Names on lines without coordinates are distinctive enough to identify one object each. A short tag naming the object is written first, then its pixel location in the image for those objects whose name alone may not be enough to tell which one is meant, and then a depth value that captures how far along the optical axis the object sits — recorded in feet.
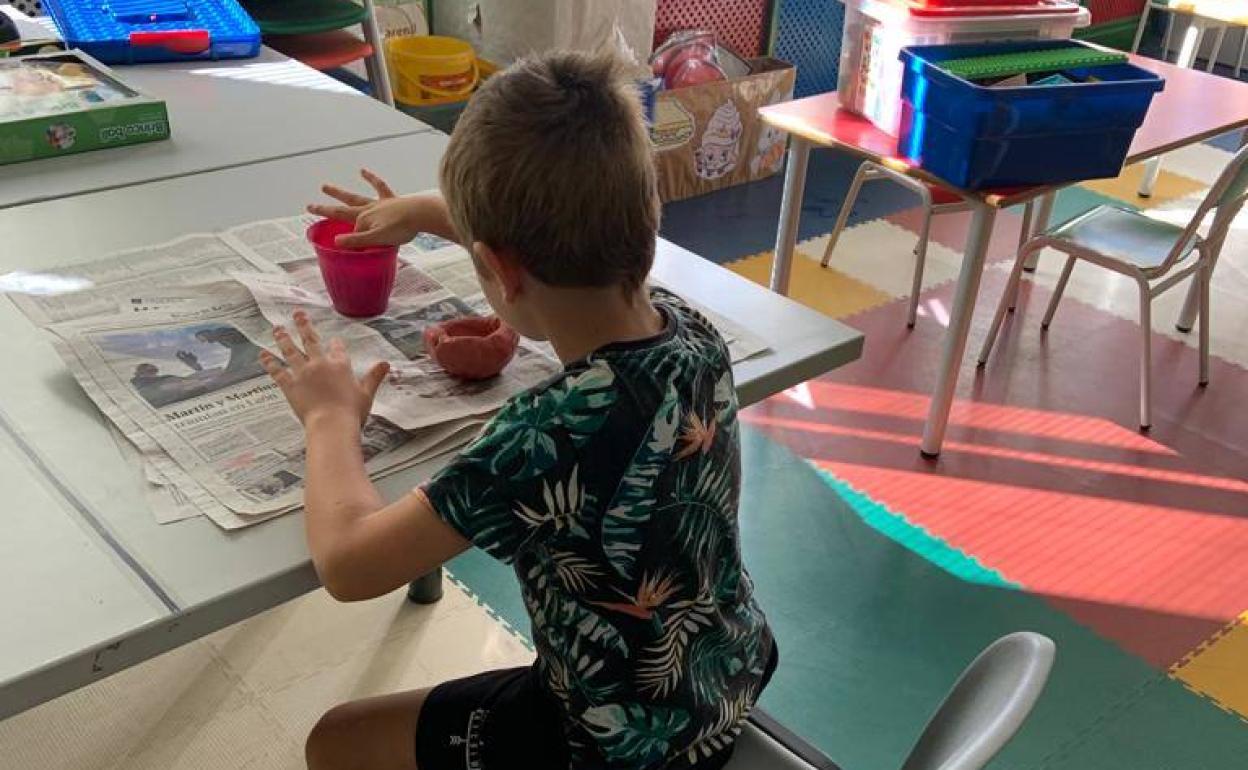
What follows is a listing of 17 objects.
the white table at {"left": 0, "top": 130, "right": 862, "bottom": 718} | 2.63
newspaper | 3.20
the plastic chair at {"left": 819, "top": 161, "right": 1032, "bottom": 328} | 9.33
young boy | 2.89
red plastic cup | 3.87
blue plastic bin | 6.98
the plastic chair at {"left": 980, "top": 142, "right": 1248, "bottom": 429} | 8.41
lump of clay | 3.61
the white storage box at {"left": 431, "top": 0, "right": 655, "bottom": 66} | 10.75
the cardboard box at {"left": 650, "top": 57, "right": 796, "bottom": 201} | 11.71
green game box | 5.11
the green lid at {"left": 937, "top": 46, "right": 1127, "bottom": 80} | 7.34
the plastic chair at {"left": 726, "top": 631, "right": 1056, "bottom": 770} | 2.55
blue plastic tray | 6.38
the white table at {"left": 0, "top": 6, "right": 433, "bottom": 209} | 5.05
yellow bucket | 10.94
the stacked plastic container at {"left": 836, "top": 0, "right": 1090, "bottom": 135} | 7.82
